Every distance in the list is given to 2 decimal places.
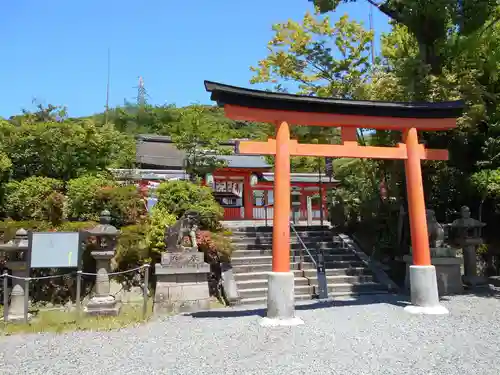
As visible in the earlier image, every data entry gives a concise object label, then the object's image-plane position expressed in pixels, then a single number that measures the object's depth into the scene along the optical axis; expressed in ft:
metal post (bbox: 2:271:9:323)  24.71
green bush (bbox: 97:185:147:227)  36.60
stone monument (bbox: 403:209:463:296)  32.50
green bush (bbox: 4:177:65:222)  36.55
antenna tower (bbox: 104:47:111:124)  135.01
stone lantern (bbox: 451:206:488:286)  34.27
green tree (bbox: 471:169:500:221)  32.99
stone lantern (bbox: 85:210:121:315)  27.50
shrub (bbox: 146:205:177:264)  33.23
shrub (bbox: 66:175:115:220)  37.22
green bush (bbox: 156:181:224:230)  37.90
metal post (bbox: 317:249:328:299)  32.45
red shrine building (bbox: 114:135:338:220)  77.92
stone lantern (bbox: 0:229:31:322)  26.43
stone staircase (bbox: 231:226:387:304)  33.91
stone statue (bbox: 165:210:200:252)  30.53
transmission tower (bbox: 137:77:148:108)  156.31
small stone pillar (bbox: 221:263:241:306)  30.91
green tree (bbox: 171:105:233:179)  55.62
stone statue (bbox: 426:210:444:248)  33.04
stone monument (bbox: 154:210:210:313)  29.14
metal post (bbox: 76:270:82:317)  25.55
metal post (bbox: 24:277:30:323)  25.45
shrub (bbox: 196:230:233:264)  33.86
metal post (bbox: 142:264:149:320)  26.32
